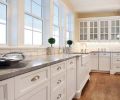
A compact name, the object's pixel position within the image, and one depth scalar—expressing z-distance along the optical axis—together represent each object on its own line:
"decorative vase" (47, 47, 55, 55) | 2.07
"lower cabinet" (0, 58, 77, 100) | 0.63
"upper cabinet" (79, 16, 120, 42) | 3.88
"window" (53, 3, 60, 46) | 2.65
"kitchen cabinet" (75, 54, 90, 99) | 1.96
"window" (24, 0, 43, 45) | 1.82
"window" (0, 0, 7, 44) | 1.40
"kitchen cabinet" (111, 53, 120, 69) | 3.58
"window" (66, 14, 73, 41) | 3.55
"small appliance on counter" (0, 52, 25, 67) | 0.76
